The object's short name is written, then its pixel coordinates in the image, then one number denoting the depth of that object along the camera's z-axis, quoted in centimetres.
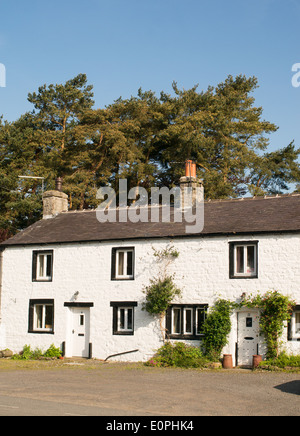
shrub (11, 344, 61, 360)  2462
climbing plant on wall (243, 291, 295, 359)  2050
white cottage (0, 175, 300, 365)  2161
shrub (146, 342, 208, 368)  2119
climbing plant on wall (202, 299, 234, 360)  2150
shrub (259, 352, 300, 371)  1983
